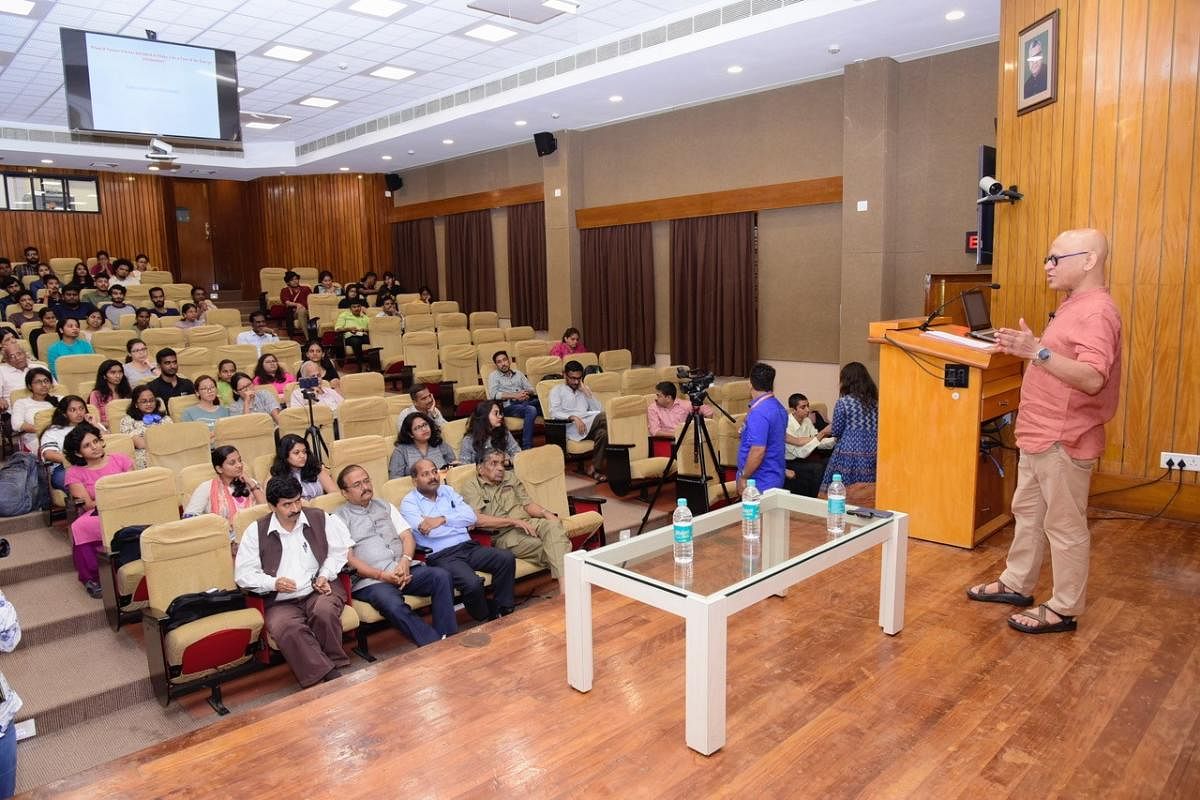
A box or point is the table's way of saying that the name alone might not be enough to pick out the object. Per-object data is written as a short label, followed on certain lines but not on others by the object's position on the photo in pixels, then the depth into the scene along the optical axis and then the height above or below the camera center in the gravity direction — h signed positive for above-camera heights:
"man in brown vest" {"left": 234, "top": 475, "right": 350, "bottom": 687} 3.62 -1.25
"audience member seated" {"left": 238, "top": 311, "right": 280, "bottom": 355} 8.82 -0.28
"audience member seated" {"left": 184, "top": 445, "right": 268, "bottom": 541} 4.42 -0.99
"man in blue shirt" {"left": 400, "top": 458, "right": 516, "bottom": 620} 4.26 -1.30
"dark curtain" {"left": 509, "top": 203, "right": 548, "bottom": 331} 11.47 +0.56
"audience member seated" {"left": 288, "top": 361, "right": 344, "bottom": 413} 6.67 -0.74
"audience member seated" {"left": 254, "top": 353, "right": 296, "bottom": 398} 7.22 -0.57
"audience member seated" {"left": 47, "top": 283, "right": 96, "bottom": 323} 9.21 +0.07
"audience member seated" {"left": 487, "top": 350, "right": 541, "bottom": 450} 7.28 -0.83
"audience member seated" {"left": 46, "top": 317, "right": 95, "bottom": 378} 7.60 -0.28
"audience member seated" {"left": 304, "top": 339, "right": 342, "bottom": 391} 7.59 -0.51
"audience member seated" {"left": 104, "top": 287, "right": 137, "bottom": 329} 9.37 +0.05
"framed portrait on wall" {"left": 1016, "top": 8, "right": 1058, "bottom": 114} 4.02 +1.16
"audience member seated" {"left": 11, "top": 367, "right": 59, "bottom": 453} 5.83 -0.65
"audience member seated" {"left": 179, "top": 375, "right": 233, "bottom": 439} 6.17 -0.73
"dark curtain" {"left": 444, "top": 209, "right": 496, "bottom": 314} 12.48 +0.68
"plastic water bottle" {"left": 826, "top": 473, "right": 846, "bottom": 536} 2.95 -0.81
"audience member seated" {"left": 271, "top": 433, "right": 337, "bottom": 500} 4.70 -0.92
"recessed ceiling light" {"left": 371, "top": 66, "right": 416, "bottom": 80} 8.84 +2.57
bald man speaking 2.71 -0.40
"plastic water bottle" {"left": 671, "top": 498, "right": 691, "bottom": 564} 2.75 -0.82
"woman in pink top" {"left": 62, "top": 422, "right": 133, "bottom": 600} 4.50 -1.01
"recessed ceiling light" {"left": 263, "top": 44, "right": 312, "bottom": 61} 7.98 +2.56
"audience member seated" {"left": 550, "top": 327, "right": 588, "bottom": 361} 9.25 -0.48
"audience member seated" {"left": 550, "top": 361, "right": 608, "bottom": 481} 6.85 -0.92
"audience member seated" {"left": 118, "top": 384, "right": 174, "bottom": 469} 5.81 -0.74
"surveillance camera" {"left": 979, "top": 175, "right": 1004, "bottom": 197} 4.29 +0.56
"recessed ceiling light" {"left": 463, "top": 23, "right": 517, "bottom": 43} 7.41 +2.52
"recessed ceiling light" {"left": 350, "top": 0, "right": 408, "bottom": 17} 6.76 +2.52
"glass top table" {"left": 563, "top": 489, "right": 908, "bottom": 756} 2.32 -0.87
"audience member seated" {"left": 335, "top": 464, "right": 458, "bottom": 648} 3.94 -1.31
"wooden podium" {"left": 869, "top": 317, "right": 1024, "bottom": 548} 3.68 -0.66
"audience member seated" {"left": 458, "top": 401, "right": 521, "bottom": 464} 5.28 -0.85
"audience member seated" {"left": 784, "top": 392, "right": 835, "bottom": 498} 5.70 -1.08
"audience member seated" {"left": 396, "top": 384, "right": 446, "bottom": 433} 6.14 -0.76
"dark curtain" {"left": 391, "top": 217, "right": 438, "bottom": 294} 13.73 +0.89
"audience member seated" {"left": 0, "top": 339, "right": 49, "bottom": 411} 6.64 -0.44
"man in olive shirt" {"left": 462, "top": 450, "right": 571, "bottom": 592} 4.53 -1.22
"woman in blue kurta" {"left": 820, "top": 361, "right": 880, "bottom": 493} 5.02 -0.81
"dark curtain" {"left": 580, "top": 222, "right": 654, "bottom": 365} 10.17 +0.17
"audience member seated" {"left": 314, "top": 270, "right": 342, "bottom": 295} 12.59 +0.38
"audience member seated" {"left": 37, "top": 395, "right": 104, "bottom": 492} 5.29 -0.77
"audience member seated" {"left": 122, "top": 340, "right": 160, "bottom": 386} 7.04 -0.47
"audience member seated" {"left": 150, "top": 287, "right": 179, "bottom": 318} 9.88 +0.11
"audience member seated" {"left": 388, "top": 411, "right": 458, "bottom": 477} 5.11 -0.91
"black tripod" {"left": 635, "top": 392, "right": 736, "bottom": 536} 4.98 -0.91
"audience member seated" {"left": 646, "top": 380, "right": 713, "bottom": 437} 6.50 -0.92
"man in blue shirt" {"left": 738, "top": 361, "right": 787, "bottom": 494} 4.72 -0.81
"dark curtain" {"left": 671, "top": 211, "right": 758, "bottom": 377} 9.02 +0.06
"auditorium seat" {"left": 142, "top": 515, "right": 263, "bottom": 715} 3.55 -1.38
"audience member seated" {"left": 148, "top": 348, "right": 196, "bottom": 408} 6.62 -0.57
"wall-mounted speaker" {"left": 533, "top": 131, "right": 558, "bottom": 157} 10.56 +2.09
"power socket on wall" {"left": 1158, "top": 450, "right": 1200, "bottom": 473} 3.87 -0.83
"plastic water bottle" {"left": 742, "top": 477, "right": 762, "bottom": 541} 2.96 -0.82
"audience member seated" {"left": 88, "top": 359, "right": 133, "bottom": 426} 6.32 -0.56
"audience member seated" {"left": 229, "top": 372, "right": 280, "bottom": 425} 6.46 -0.72
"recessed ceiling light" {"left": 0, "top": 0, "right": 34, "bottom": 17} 6.56 +2.53
